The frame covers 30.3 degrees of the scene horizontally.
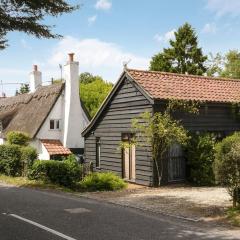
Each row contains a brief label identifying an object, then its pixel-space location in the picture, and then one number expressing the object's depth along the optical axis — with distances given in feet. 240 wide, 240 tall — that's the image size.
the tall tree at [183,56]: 174.87
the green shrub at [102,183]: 67.31
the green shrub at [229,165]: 40.70
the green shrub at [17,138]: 104.83
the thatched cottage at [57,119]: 117.29
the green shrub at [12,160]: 84.38
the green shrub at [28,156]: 79.92
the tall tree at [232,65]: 186.82
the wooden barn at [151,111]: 69.97
